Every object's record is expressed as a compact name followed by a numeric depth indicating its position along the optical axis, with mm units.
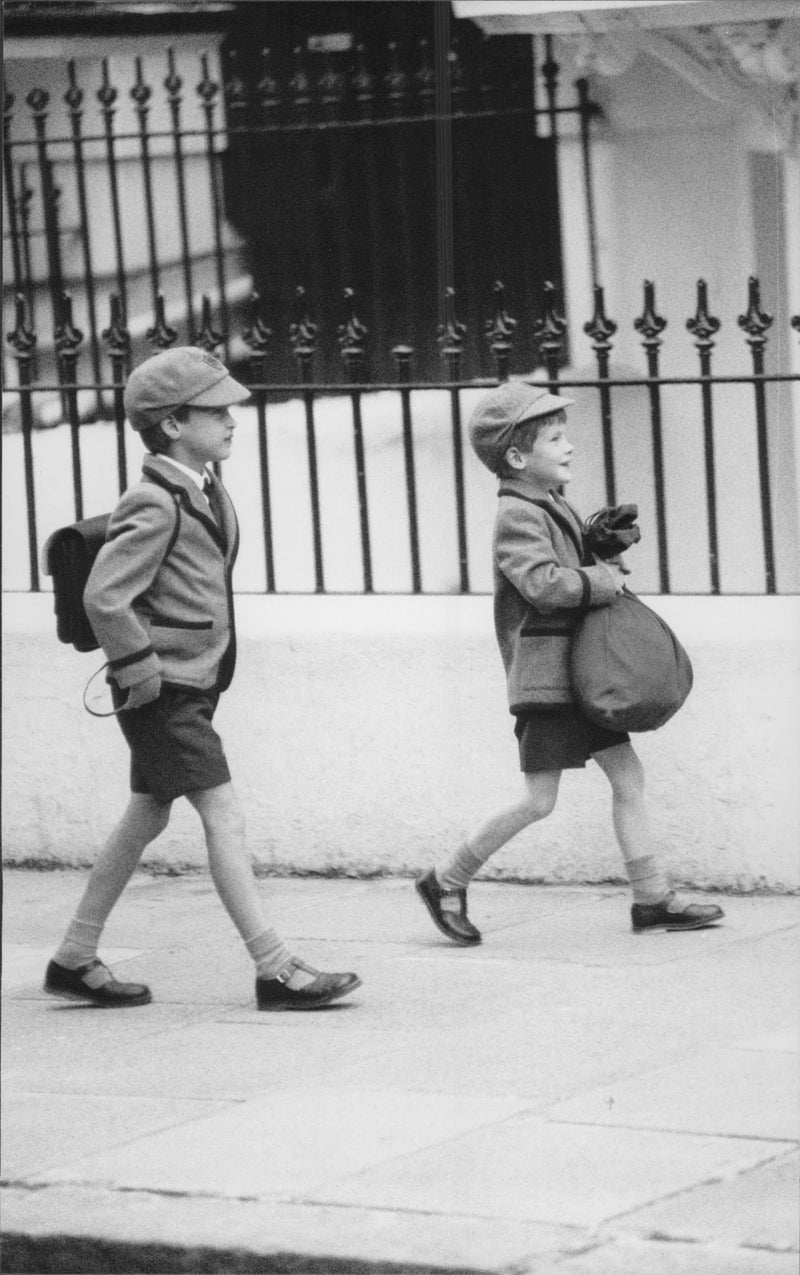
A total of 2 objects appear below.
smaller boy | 11594
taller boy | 10797
